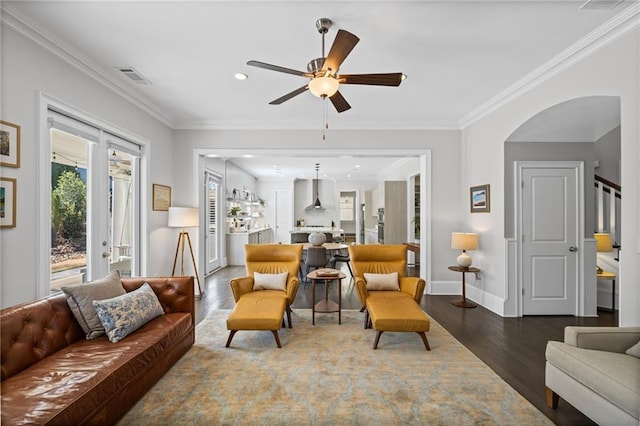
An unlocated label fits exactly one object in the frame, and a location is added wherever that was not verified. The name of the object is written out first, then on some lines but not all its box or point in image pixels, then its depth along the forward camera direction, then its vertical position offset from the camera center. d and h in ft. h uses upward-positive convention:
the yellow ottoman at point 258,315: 9.57 -3.27
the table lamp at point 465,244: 14.47 -1.43
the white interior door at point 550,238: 13.17 -1.04
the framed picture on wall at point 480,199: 14.25 +0.78
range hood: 36.55 +2.42
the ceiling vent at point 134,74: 10.84 +5.25
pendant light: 35.38 +1.52
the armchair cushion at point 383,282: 12.23 -2.75
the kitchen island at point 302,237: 22.48 -1.76
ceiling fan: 7.38 +3.63
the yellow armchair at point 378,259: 13.01 -1.96
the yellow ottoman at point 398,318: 9.51 -3.30
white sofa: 5.29 -3.07
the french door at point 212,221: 22.09 -0.52
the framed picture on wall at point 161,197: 14.83 +0.89
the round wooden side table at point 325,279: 12.46 -2.77
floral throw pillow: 7.49 -2.59
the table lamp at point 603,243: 13.82 -1.32
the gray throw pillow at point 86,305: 7.50 -2.28
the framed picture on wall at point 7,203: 7.40 +0.30
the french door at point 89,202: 9.53 +0.46
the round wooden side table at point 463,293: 14.43 -3.87
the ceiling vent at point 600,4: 7.32 +5.19
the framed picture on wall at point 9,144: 7.47 +1.79
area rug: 6.58 -4.42
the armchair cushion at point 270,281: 12.12 -2.71
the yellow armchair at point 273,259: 12.84 -1.93
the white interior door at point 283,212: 36.86 +0.30
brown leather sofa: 5.01 -3.10
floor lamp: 15.25 -0.18
